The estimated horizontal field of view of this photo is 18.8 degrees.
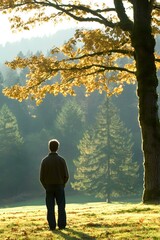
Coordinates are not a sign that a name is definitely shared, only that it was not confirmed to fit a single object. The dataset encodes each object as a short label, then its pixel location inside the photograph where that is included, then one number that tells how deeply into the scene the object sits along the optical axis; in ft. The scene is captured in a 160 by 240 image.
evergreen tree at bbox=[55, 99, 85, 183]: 289.94
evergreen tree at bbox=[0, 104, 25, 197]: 247.91
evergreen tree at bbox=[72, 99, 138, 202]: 215.10
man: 37.70
